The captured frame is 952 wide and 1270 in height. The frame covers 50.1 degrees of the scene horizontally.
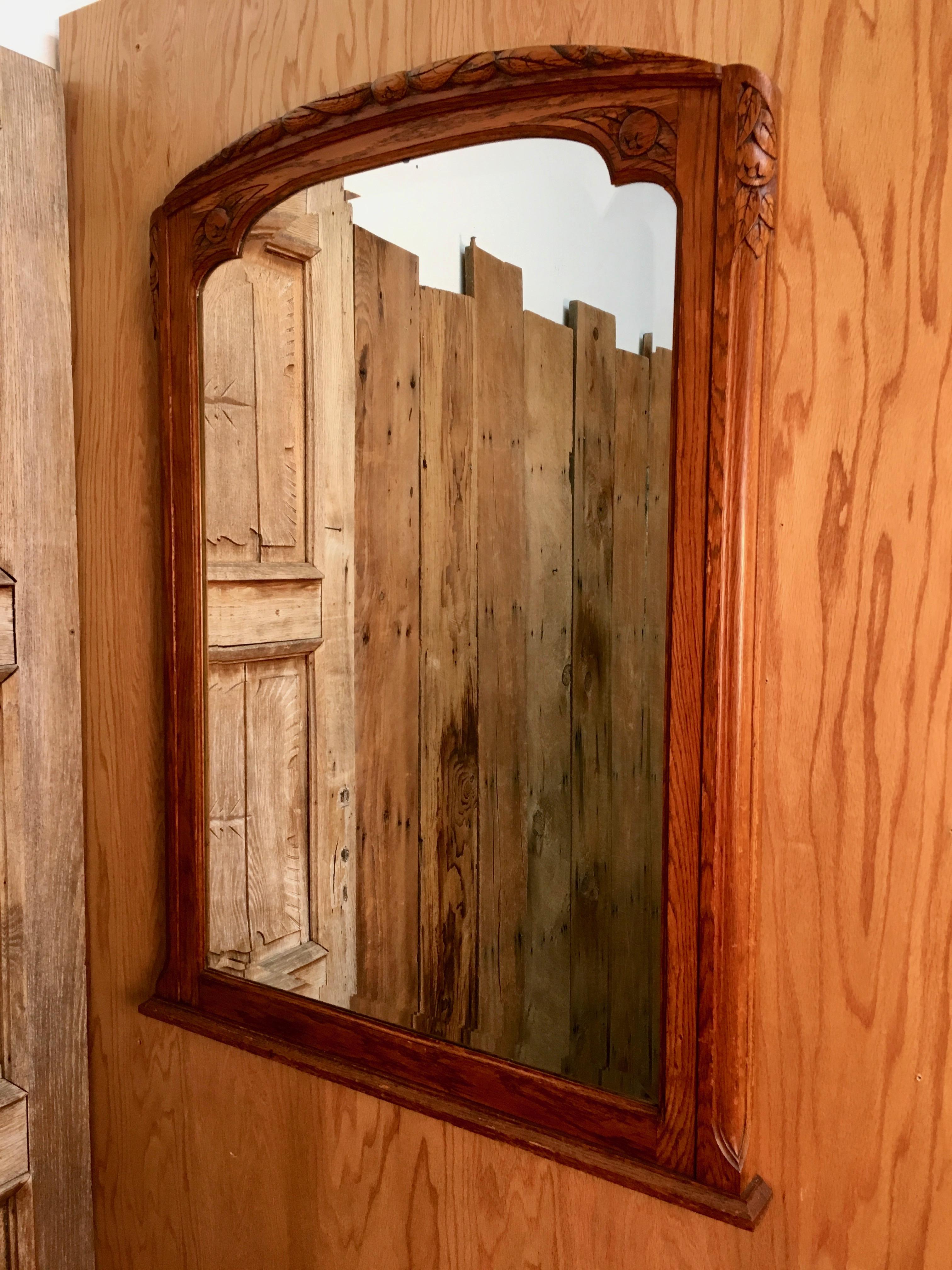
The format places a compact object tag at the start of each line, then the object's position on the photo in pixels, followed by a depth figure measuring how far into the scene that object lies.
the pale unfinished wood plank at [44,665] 1.31
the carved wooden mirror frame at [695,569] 0.89
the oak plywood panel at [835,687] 0.84
